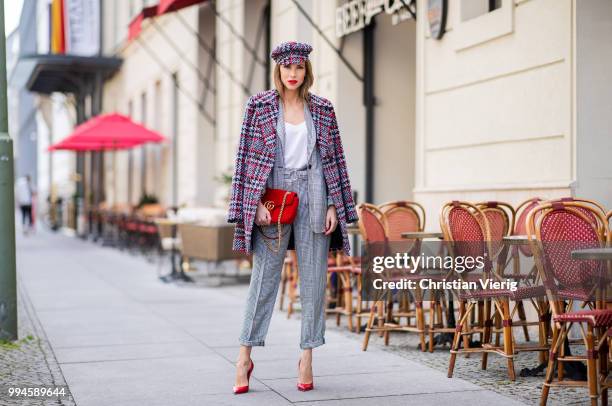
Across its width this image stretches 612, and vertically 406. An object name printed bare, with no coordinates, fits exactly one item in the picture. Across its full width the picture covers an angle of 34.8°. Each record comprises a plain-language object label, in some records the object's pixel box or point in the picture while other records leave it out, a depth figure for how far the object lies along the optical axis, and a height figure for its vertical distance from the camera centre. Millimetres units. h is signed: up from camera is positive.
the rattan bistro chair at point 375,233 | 7434 -307
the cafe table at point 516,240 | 5905 -283
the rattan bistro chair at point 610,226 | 5118 -208
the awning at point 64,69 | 27703 +3661
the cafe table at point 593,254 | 4590 -285
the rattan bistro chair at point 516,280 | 5895 -576
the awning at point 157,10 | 14656 +2860
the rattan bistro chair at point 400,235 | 7770 -342
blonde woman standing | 5453 +14
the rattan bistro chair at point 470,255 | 5980 -411
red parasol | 19250 +1181
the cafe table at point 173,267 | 12981 -1013
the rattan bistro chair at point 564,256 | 5117 -331
